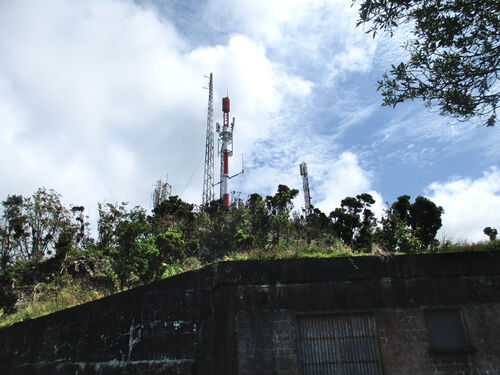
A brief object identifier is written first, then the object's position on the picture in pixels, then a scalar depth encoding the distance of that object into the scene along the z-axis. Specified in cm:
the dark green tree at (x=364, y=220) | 2275
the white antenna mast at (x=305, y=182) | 3278
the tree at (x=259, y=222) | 1680
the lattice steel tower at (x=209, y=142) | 2962
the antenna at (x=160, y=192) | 3703
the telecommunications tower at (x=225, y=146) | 2888
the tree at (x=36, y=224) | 2317
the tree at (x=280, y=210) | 1762
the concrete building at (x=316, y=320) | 717
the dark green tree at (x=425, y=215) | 2586
